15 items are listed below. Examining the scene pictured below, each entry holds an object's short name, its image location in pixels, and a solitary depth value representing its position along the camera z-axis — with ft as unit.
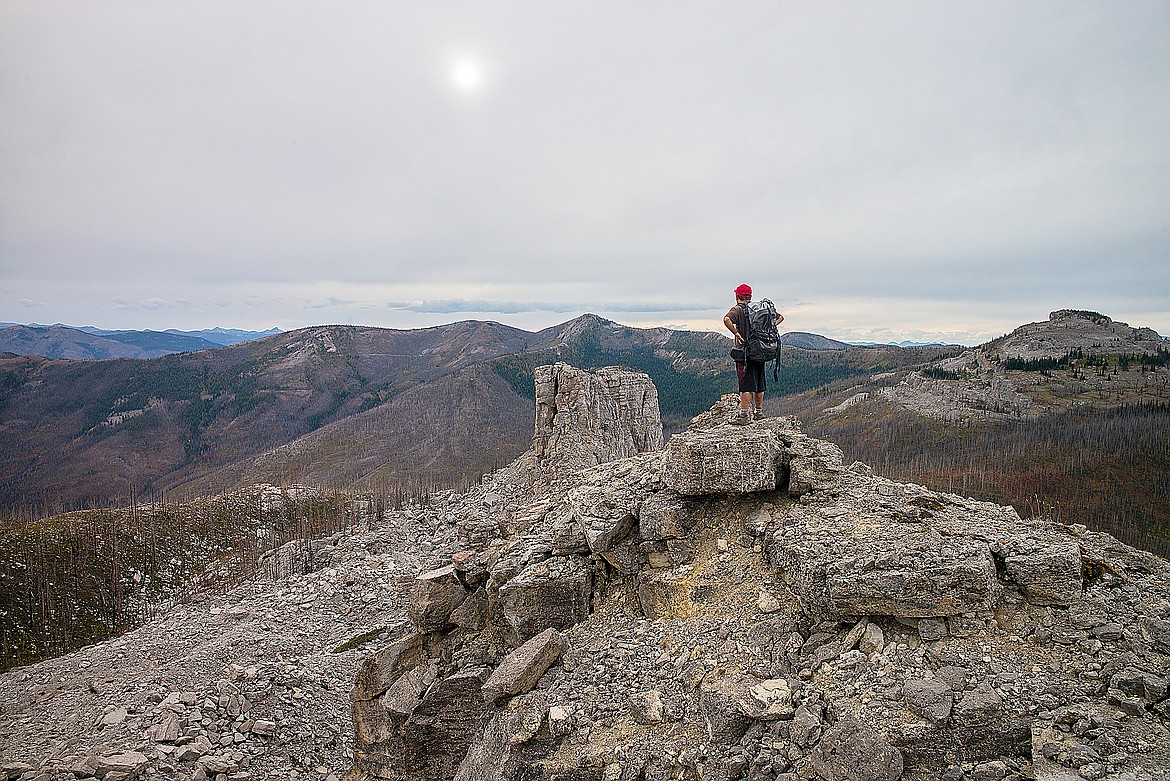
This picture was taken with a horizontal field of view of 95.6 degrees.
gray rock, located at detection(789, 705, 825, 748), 32.91
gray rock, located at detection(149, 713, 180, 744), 78.59
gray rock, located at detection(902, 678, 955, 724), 30.89
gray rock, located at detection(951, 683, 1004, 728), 30.37
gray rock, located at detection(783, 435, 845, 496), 50.06
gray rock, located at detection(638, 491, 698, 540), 51.80
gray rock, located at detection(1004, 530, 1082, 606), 36.91
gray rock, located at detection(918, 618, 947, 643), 36.27
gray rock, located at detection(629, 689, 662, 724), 40.06
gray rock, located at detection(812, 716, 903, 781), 29.78
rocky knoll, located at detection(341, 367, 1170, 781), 30.73
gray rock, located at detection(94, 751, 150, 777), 71.67
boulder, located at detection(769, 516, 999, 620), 36.37
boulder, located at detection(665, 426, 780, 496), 49.29
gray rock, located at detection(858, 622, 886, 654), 36.88
